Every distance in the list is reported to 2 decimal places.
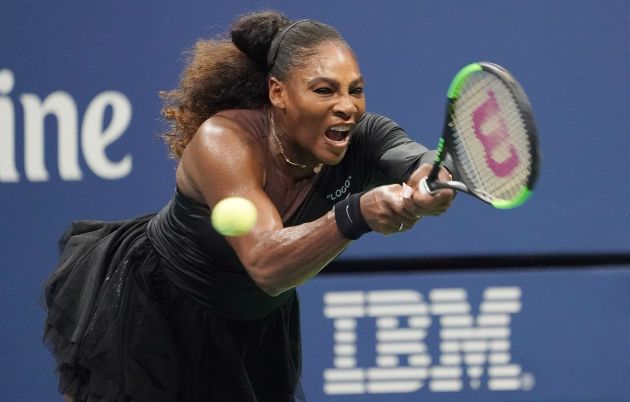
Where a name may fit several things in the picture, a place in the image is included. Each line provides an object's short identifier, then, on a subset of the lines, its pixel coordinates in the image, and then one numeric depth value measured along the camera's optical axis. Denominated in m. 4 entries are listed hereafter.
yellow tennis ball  11.77
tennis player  11.93
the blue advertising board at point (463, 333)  13.15
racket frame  11.54
